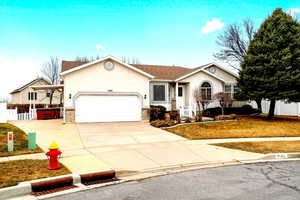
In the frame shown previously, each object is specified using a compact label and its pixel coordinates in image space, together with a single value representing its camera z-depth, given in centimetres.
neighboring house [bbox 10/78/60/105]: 3616
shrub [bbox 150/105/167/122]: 1847
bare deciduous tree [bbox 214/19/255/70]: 2834
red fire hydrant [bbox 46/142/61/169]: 614
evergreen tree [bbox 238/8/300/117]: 1664
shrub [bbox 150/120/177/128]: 1545
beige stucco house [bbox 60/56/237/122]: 1708
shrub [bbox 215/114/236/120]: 1733
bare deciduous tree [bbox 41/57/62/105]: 4009
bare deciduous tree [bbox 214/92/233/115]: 1849
